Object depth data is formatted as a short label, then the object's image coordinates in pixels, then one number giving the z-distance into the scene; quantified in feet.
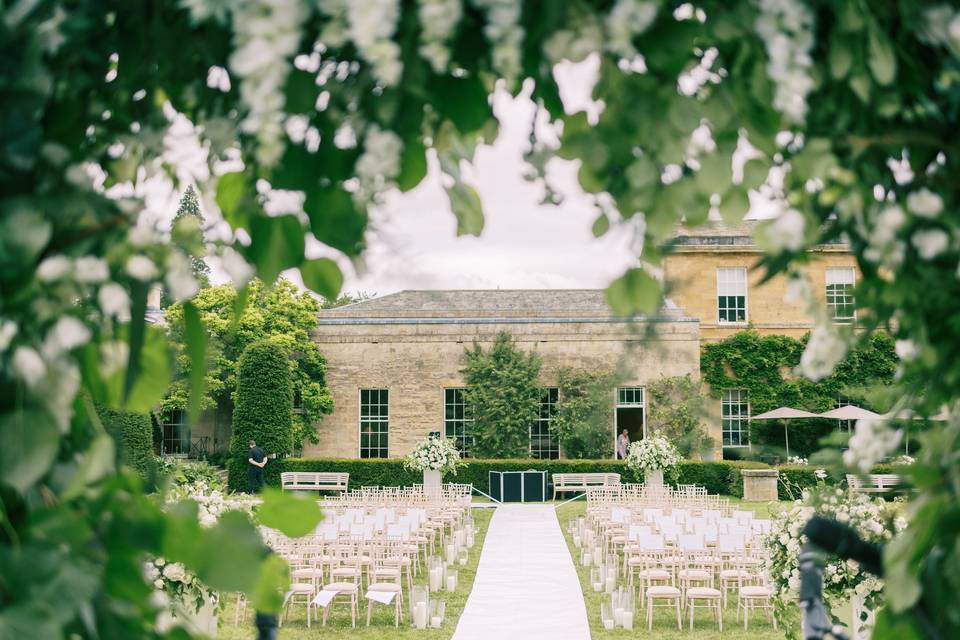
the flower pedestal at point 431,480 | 68.11
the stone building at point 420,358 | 87.97
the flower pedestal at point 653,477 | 71.20
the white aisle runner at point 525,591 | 28.30
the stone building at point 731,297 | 92.79
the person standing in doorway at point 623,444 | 80.69
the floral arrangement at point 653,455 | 70.38
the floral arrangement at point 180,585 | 17.56
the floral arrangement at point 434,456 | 65.82
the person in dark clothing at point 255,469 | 64.08
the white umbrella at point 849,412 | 74.77
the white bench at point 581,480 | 72.38
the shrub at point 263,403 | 76.64
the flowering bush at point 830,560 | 18.63
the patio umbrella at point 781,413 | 78.75
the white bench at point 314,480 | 73.82
